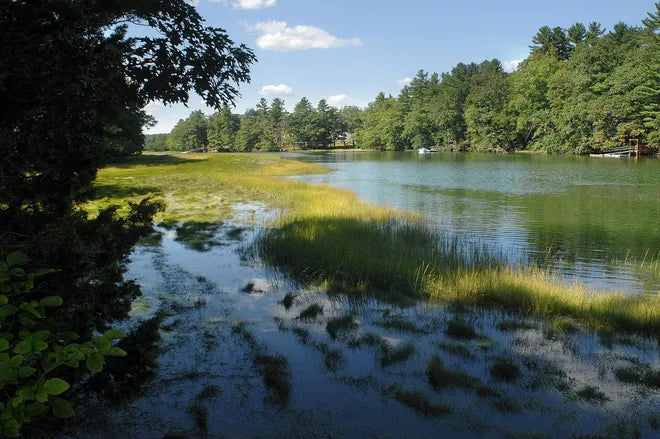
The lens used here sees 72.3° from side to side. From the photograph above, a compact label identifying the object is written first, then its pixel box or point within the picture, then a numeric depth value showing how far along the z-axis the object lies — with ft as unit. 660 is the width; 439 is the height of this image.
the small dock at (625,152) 202.59
